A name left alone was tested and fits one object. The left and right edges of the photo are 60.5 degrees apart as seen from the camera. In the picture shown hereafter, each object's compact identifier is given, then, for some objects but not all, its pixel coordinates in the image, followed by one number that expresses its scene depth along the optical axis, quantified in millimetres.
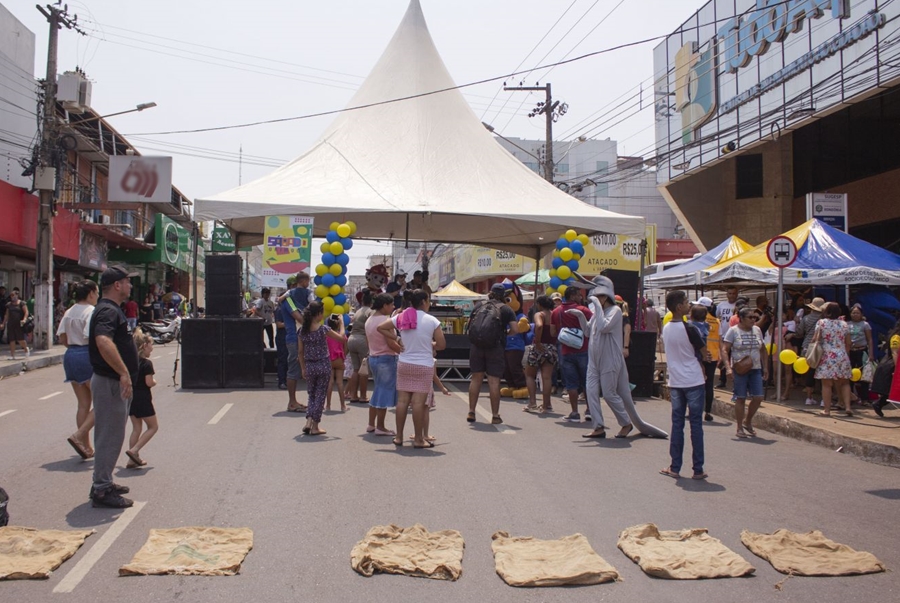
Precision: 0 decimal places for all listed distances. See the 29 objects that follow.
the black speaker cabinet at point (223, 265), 13656
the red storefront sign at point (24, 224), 22531
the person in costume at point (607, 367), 9305
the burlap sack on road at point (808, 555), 4777
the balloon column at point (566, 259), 15766
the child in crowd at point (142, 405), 7199
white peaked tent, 16031
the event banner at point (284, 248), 15031
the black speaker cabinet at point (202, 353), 13453
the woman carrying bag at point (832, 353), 11039
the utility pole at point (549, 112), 28797
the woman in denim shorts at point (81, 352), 7547
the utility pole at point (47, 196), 21594
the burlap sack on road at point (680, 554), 4691
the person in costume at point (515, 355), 12164
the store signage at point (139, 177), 28772
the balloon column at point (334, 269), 13703
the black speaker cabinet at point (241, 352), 13492
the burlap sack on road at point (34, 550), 4414
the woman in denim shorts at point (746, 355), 9680
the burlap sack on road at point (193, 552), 4508
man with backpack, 10047
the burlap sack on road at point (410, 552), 4629
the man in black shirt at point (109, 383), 5738
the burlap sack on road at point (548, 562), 4508
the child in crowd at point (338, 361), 11211
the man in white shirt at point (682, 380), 7332
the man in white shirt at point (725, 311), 14238
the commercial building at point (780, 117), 17578
